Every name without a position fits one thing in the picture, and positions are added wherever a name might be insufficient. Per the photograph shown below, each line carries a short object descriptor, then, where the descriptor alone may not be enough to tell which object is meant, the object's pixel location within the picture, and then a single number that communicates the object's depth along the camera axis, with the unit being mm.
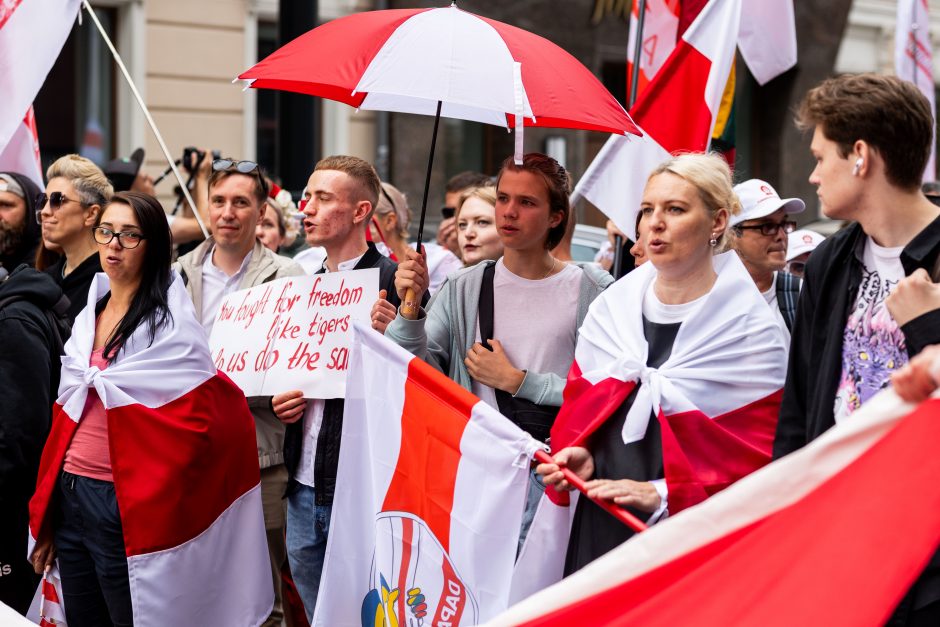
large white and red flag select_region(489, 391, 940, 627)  2393
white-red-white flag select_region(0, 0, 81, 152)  5195
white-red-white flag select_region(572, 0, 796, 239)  5344
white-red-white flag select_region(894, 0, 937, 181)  7367
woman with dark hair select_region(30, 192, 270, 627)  4133
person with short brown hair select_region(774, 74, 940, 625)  2918
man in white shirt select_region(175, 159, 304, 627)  4879
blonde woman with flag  3324
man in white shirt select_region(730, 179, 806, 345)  4902
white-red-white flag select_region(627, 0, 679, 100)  6383
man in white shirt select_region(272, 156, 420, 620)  4438
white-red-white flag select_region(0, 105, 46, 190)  5695
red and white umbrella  3924
